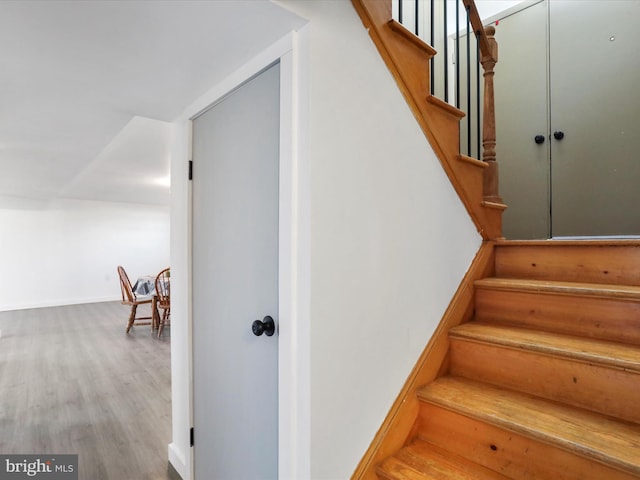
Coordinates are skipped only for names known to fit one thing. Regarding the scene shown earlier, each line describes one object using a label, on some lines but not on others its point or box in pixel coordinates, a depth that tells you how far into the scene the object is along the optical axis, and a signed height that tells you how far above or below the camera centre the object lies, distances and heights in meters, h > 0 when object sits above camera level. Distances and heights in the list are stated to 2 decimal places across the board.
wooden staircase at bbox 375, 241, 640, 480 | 1.04 -0.52
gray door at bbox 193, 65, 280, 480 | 1.21 -0.15
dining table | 5.45 -0.71
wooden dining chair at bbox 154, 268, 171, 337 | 4.73 -0.74
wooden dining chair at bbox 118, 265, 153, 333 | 4.89 -0.84
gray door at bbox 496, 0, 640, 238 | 2.40 +0.95
